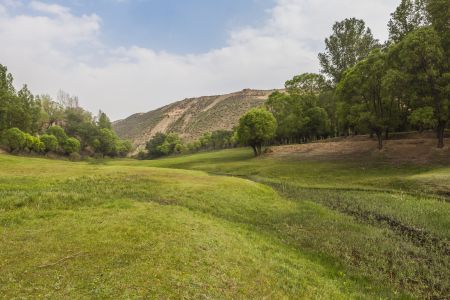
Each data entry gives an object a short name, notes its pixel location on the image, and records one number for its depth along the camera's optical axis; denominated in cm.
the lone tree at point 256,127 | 8125
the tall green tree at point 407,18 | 6400
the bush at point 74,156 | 12750
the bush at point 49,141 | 11031
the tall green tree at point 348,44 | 9381
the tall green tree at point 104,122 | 18288
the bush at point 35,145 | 10012
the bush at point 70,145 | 12420
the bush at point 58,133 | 12398
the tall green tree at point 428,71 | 4544
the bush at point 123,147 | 16488
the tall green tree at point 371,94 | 5678
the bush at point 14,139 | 9100
